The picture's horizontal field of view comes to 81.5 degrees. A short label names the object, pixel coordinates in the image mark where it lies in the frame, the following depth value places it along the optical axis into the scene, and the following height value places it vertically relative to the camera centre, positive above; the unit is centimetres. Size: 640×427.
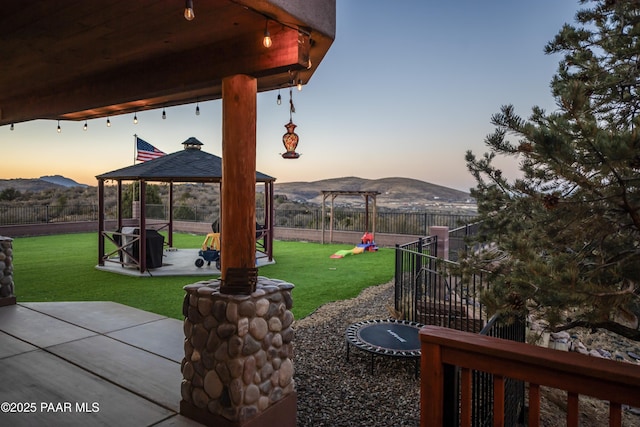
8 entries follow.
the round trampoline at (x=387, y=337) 415 -156
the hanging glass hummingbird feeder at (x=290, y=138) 461 +91
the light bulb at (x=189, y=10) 203 +109
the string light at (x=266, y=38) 240 +113
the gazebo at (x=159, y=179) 942 +84
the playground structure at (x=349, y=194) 1464 +61
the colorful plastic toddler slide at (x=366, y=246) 1290 -128
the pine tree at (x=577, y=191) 196 +15
